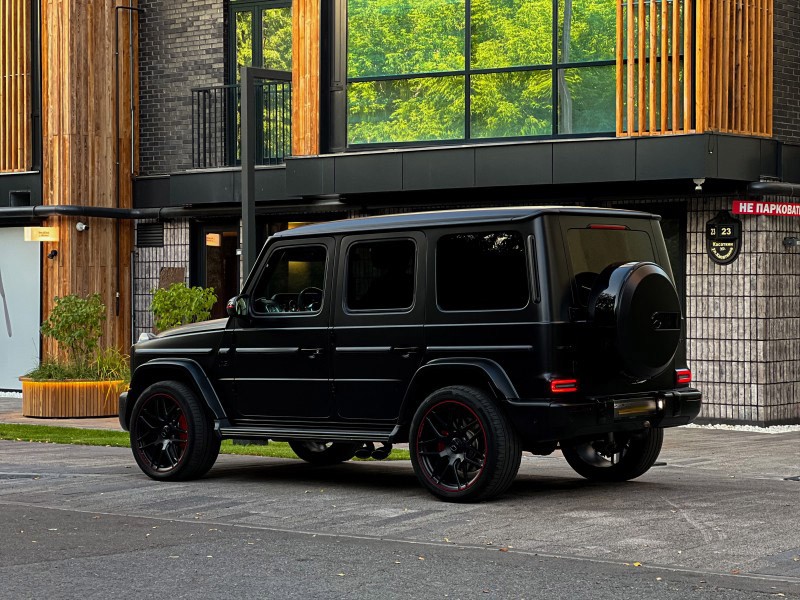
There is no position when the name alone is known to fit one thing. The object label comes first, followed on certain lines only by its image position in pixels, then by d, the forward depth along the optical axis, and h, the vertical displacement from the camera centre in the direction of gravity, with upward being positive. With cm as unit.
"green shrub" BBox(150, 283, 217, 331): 1808 -24
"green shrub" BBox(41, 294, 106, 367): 1900 -50
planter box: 1881 -145
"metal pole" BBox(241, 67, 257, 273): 1497 +126
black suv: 976 -50
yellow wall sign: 2178 +80
